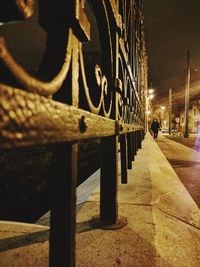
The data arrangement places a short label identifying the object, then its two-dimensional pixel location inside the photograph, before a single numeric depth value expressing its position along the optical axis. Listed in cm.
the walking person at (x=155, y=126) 2144
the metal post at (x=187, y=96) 2375
